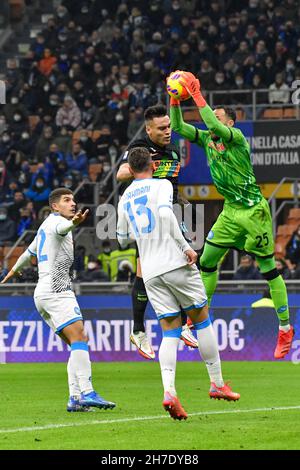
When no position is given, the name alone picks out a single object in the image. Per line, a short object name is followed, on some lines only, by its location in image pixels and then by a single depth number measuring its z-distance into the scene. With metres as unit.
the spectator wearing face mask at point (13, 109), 30.05
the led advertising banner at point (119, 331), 19.62
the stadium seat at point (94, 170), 27.41
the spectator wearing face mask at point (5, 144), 29.33
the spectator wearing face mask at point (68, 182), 26.48
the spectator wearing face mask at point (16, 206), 26.75
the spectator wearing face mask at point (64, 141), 28.52
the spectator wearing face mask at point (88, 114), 29.13
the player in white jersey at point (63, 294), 12.12
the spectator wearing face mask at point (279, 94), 26.14
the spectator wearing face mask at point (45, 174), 27.29
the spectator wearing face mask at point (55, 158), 27.58
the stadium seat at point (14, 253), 25.82
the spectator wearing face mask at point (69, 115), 29.27
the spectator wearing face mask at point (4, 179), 28.28
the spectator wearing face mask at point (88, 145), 28.00
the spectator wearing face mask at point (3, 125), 29.89
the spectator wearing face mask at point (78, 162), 27.70
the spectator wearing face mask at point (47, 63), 30.97
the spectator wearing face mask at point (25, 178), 28.20
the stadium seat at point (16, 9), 35.41
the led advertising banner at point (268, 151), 25.08
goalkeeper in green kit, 12.98
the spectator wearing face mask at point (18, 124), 29.77
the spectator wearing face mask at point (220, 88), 26.77
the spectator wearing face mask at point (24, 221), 26.44
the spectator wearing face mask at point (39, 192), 27.20
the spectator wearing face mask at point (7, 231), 26.55
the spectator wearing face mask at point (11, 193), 27.64
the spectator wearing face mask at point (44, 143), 28.61
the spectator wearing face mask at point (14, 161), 28.80
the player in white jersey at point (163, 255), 10.47
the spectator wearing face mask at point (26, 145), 29.17
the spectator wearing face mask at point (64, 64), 30.84
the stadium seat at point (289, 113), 25.45
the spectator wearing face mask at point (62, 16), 32.50
